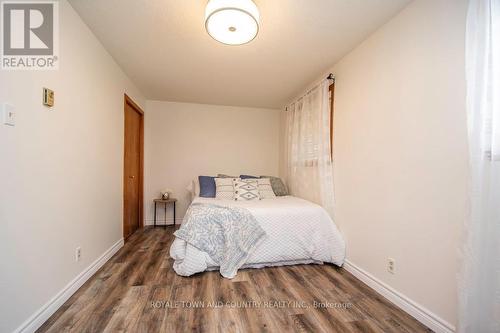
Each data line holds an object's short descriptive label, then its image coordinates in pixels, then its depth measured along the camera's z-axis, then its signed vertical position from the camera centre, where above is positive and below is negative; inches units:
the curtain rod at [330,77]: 99.6 +41.0
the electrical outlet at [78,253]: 70.6 -29.2
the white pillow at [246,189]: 123.6 -13.7
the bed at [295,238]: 90.1 -30.5
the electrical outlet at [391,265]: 67.8 -31.1
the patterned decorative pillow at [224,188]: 127.3 -13.5
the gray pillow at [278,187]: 139.0 -13.7
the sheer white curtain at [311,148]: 101.9 +9.9
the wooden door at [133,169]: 119.6 -2.3
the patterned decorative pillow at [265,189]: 130.4 -14.2
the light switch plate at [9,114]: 44.9 +10.5
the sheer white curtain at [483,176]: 42.7 -1.8
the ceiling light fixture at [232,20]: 57.0 +41.0
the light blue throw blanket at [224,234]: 84.8 -27.5
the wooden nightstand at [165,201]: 144.6 -23.8
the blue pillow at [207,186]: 131.3 -12.7
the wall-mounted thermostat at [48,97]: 56.4 +17.8
